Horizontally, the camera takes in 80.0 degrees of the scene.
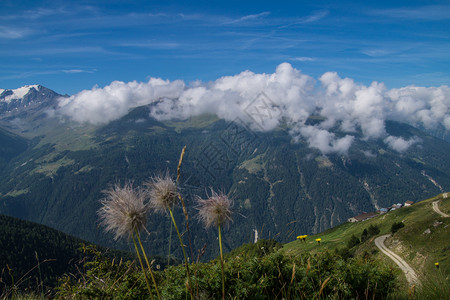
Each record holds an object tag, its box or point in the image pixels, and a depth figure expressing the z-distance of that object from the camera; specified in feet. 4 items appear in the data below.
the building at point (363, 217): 395.96
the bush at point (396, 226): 174.35
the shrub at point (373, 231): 211.20
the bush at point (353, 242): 188.22
